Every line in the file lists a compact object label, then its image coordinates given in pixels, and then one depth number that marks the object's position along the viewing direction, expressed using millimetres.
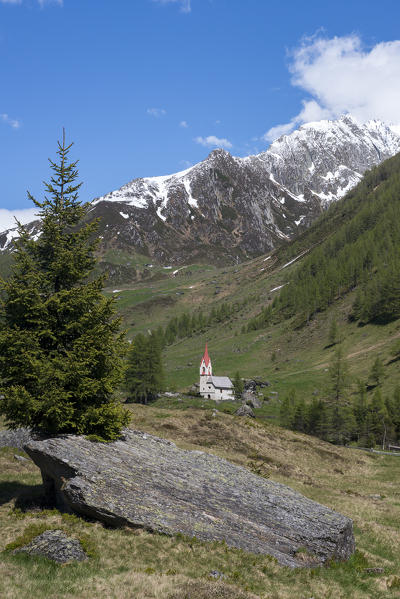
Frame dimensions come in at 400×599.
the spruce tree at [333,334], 139750
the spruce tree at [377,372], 96438
